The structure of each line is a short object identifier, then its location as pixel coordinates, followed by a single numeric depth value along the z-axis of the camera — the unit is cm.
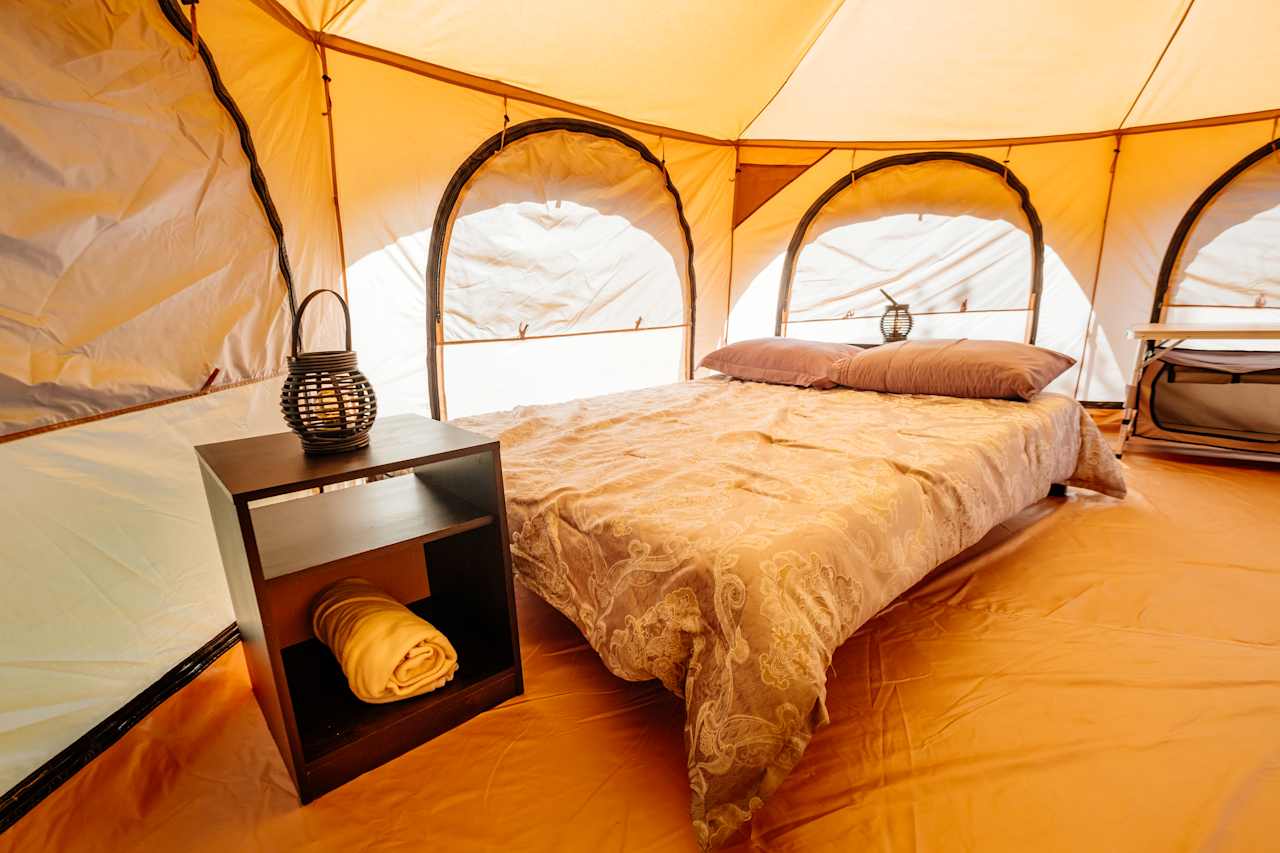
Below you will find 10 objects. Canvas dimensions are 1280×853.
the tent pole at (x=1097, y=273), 318
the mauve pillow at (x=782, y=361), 266
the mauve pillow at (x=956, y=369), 217
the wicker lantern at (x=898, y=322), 343
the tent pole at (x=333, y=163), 191
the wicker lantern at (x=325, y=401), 110
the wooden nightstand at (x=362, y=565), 104
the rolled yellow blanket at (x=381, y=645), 116
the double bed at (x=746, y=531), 95
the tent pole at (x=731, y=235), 352
